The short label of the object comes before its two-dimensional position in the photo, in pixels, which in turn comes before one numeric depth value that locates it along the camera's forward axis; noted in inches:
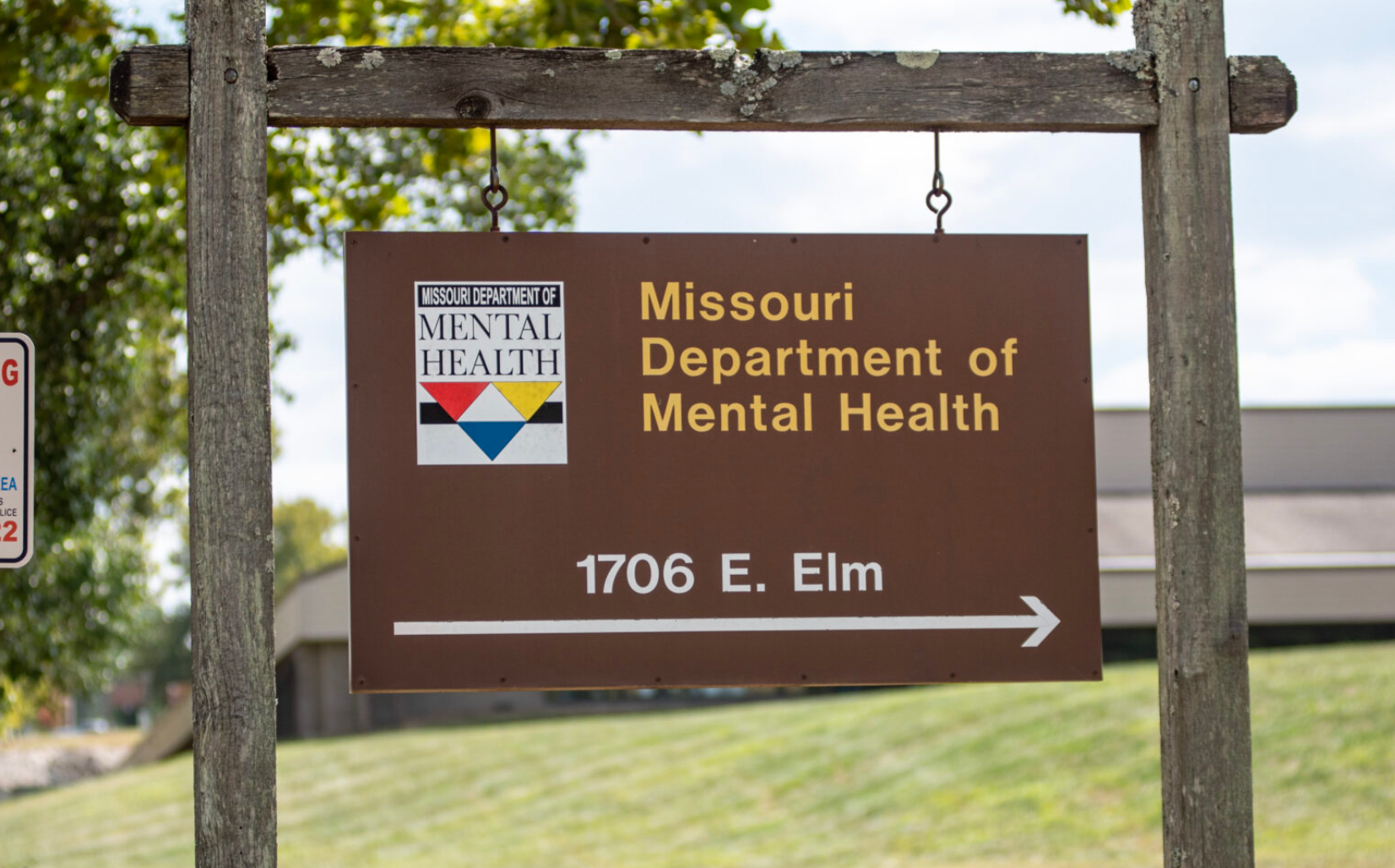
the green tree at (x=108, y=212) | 315.6
